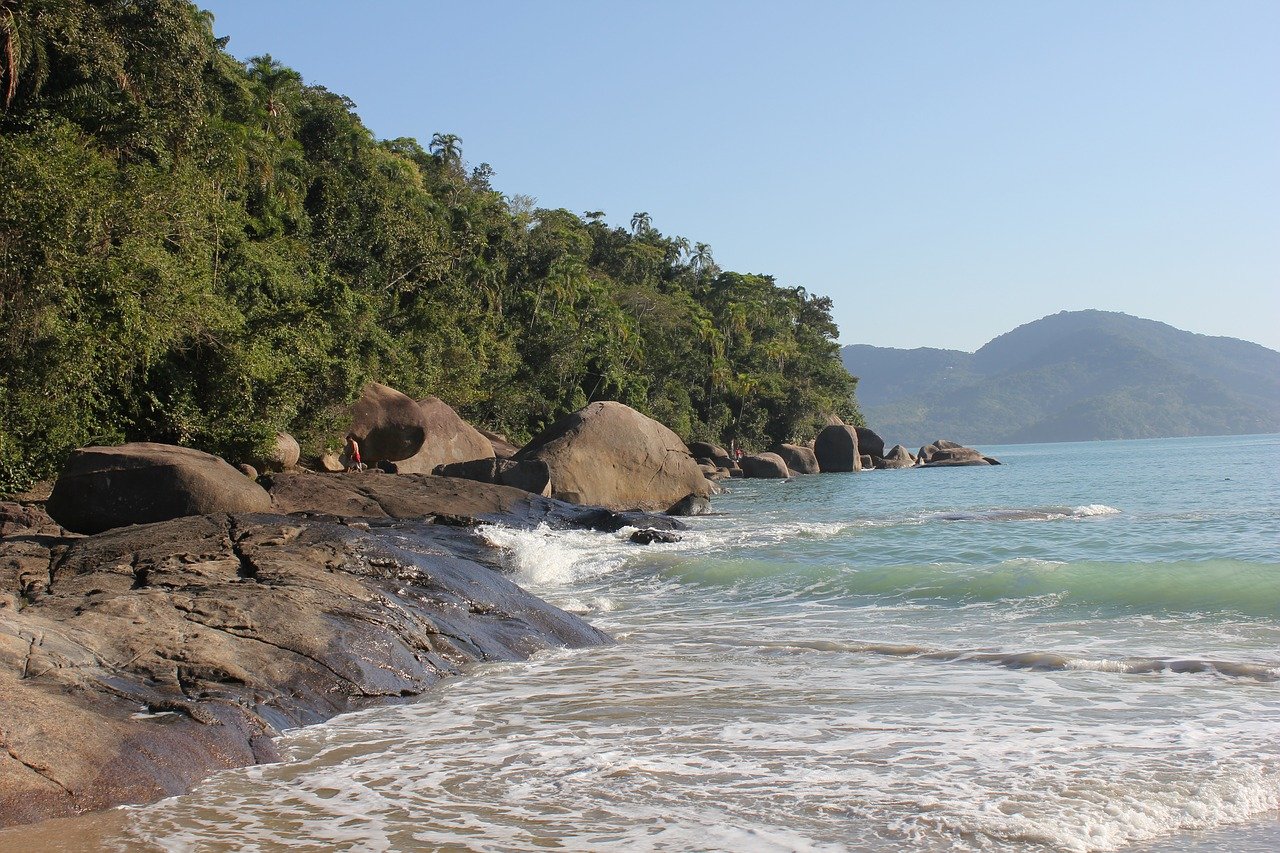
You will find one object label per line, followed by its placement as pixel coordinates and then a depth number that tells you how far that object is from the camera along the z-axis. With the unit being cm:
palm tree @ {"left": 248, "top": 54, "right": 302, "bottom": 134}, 3422
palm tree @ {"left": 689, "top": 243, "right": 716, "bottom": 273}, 7594
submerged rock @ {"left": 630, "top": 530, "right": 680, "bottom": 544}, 1747
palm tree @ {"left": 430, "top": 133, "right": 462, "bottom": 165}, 5547
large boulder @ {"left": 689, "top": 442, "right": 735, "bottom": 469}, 4934
